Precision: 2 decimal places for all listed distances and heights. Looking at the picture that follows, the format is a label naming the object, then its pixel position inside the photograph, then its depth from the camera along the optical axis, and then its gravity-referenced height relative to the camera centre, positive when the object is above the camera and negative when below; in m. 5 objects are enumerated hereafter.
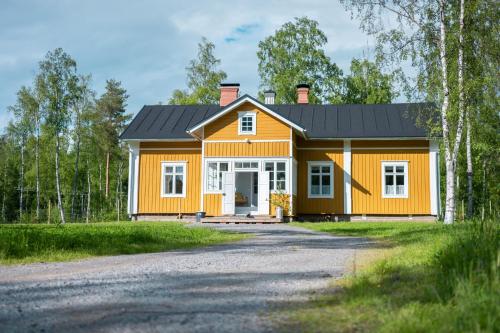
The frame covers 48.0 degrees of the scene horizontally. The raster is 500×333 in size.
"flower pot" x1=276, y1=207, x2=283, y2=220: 20.50 -0.39
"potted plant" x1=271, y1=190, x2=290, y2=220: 20.95 +0.12
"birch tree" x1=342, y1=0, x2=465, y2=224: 15.75 +4.41
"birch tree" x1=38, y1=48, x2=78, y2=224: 30.56 +6.18
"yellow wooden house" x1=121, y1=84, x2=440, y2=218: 21.44 +1.47
